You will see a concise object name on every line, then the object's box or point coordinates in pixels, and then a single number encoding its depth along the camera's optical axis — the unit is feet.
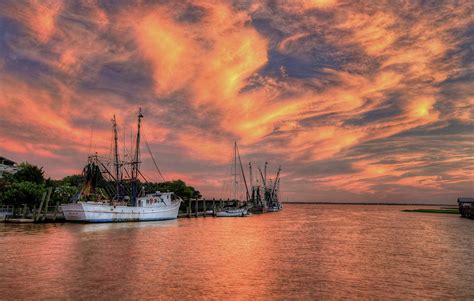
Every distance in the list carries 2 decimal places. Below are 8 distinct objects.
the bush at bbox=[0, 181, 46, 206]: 245.45
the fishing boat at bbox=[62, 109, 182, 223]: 226.38
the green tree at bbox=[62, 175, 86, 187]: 405.96
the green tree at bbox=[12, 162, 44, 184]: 289.12
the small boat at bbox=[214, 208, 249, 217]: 392.06
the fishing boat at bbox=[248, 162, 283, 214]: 516.32
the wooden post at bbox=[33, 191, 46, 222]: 214.61
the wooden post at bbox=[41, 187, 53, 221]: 219.00
